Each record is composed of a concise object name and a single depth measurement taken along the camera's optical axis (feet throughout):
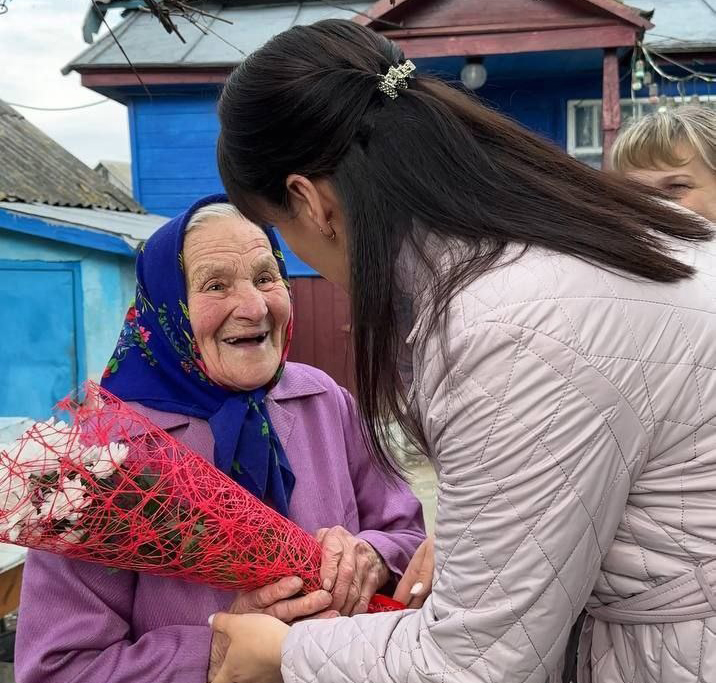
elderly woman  5.27
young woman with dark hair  3.37
